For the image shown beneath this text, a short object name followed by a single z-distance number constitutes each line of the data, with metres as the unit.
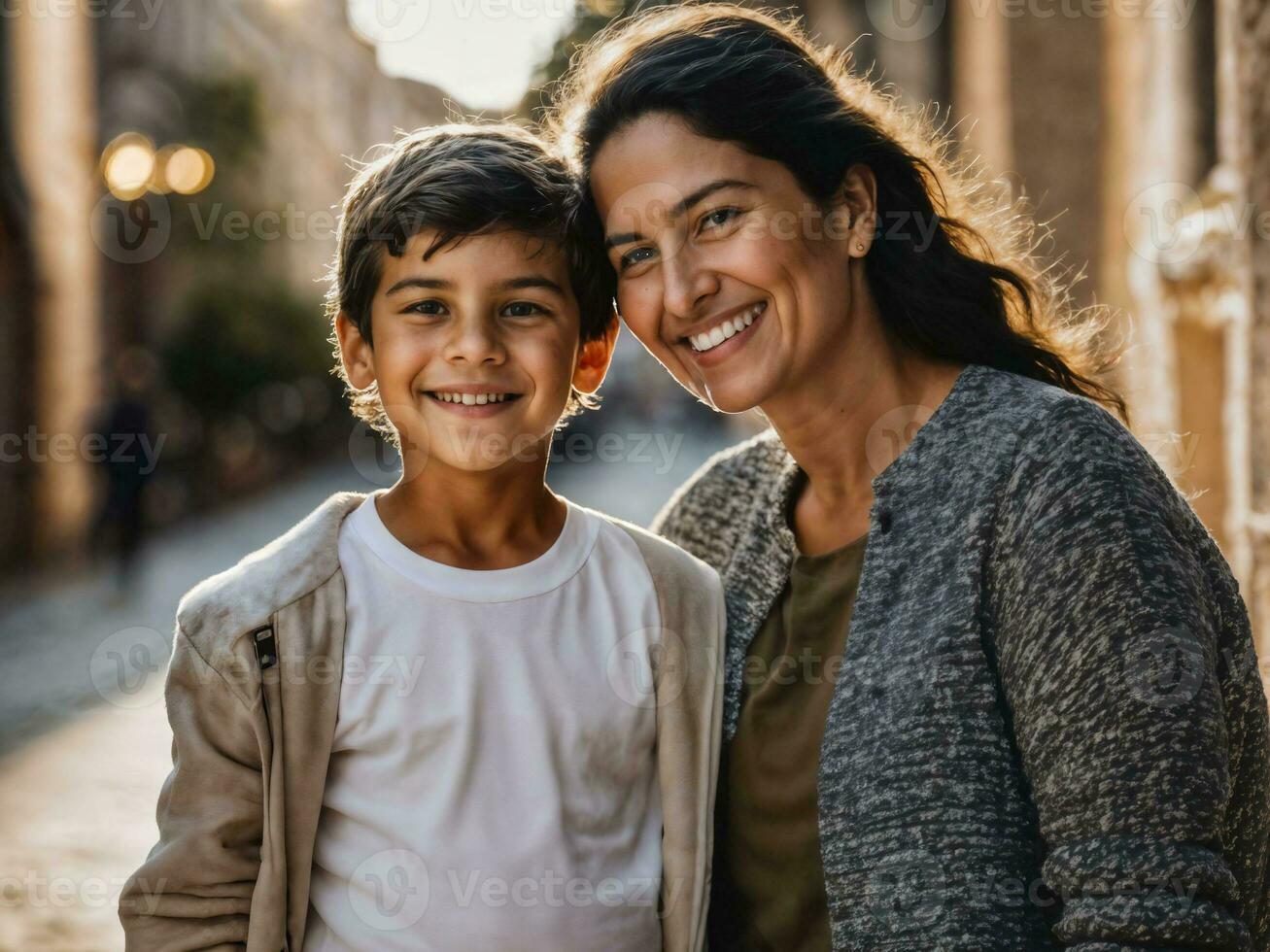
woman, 1.61
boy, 1.69
